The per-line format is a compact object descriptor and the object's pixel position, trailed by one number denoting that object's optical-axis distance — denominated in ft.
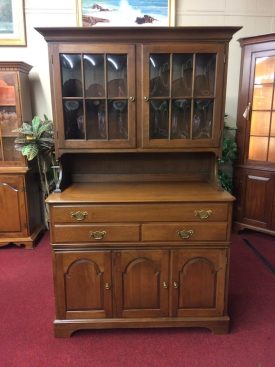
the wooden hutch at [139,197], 5.79
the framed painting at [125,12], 9.86
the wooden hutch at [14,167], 9.43
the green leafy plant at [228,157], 10.58
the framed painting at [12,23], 9.86
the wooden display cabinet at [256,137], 9.97
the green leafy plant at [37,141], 9.24
